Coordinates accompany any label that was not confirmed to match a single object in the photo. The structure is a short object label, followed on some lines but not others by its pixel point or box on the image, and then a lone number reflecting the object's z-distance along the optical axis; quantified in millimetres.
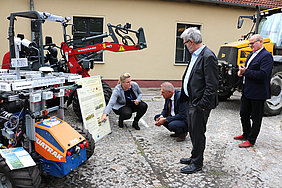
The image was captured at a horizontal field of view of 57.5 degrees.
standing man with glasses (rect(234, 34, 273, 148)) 3967
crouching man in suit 4219
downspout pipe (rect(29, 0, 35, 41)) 8719
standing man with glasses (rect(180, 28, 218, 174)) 3035
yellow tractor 6313
